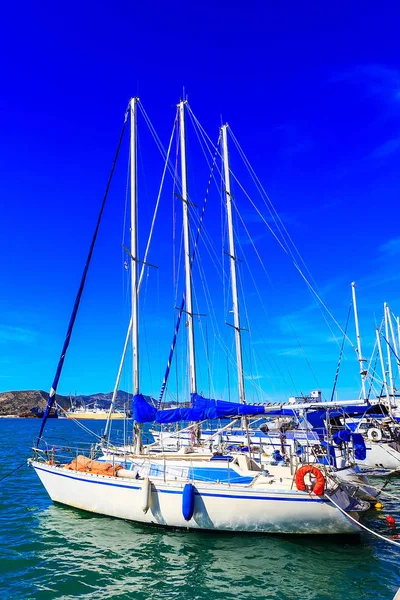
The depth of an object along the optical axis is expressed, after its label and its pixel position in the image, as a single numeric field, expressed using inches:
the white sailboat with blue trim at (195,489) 553.0
